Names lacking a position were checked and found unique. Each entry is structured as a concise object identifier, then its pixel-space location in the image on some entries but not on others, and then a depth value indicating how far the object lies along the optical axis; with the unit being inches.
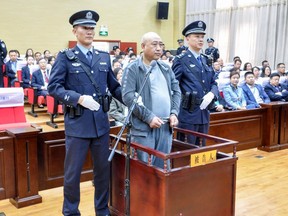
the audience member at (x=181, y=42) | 447.5
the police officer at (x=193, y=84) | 106.7
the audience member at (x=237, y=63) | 336.9
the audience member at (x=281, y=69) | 294.2
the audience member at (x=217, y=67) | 312.9
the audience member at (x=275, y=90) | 215.0
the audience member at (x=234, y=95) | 188.9
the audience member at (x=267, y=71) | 306.3
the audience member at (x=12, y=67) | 292.2
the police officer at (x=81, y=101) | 85.7
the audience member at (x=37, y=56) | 330.9
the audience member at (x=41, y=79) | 258.8
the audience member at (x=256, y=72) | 262.9
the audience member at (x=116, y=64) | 249.9
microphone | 77.5
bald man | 85.5
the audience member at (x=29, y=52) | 351.7
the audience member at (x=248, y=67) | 320.5
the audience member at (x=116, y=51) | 395.5
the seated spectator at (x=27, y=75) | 279.1
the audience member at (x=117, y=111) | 137.0
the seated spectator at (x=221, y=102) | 197.4
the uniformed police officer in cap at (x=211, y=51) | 410.4
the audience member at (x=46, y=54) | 353.7
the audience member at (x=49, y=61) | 285.4
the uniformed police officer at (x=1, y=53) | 228.1
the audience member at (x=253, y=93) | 197.9
